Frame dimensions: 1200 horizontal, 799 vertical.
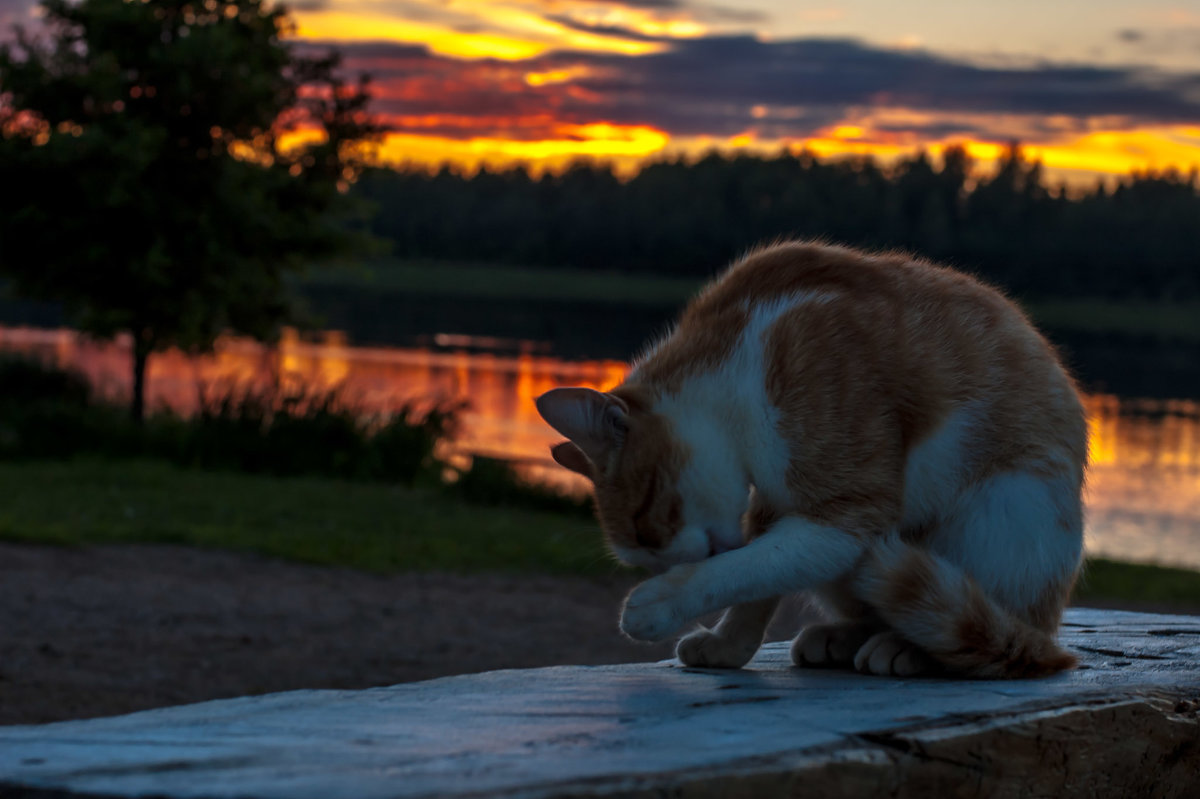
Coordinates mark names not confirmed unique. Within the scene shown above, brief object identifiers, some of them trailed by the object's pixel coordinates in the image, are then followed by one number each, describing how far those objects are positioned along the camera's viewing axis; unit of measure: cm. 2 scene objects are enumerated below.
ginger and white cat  273
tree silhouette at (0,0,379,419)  1298
